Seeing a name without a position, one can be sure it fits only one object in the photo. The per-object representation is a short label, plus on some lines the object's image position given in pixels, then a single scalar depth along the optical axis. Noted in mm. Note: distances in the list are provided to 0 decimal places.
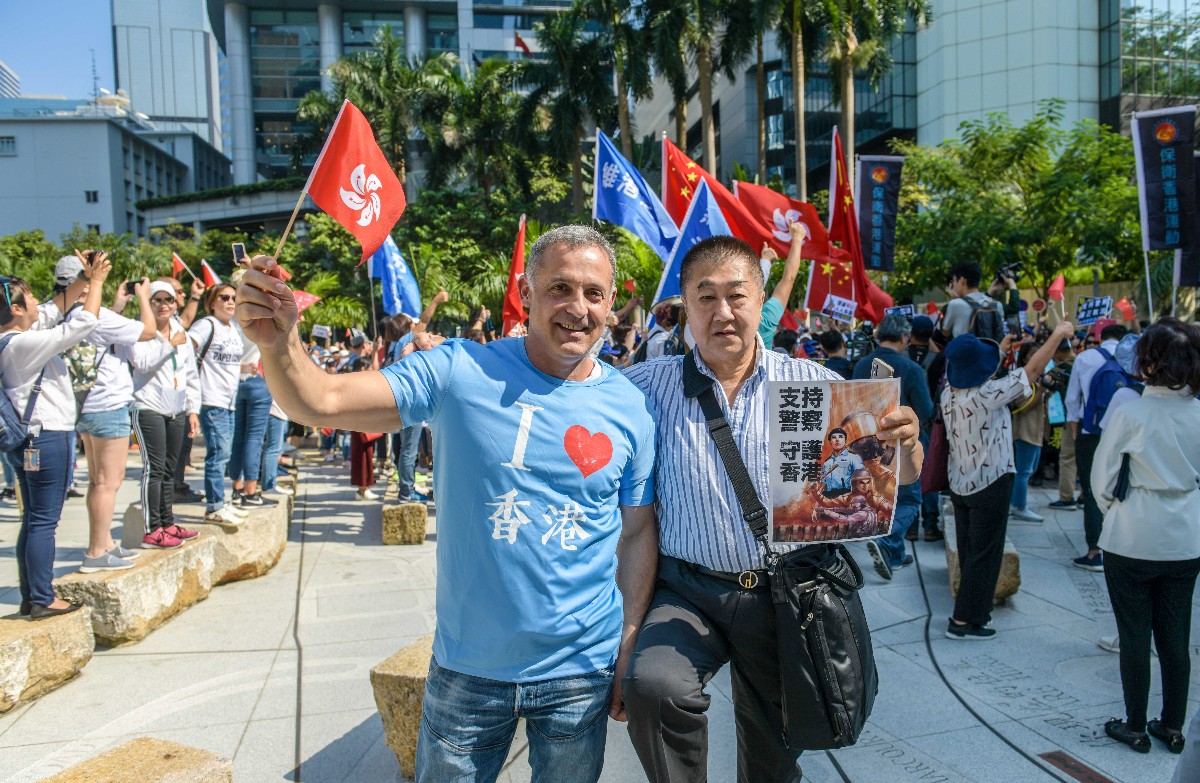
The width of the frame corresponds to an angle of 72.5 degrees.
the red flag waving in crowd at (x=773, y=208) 7734
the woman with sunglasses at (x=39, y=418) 4289
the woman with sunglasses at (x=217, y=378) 6621
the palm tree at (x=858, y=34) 25594
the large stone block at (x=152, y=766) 2617
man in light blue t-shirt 2064
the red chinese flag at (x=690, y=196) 7438
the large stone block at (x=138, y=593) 4613
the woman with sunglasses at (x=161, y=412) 5781
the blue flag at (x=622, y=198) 7812
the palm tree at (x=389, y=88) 36844
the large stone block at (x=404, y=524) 7270
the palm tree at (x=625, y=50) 29500
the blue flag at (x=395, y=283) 9086
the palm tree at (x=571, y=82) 32688
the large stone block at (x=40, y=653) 3861
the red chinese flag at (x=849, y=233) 7914
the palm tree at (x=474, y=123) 36969
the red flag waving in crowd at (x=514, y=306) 9375
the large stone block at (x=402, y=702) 3359
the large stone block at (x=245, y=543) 5879
